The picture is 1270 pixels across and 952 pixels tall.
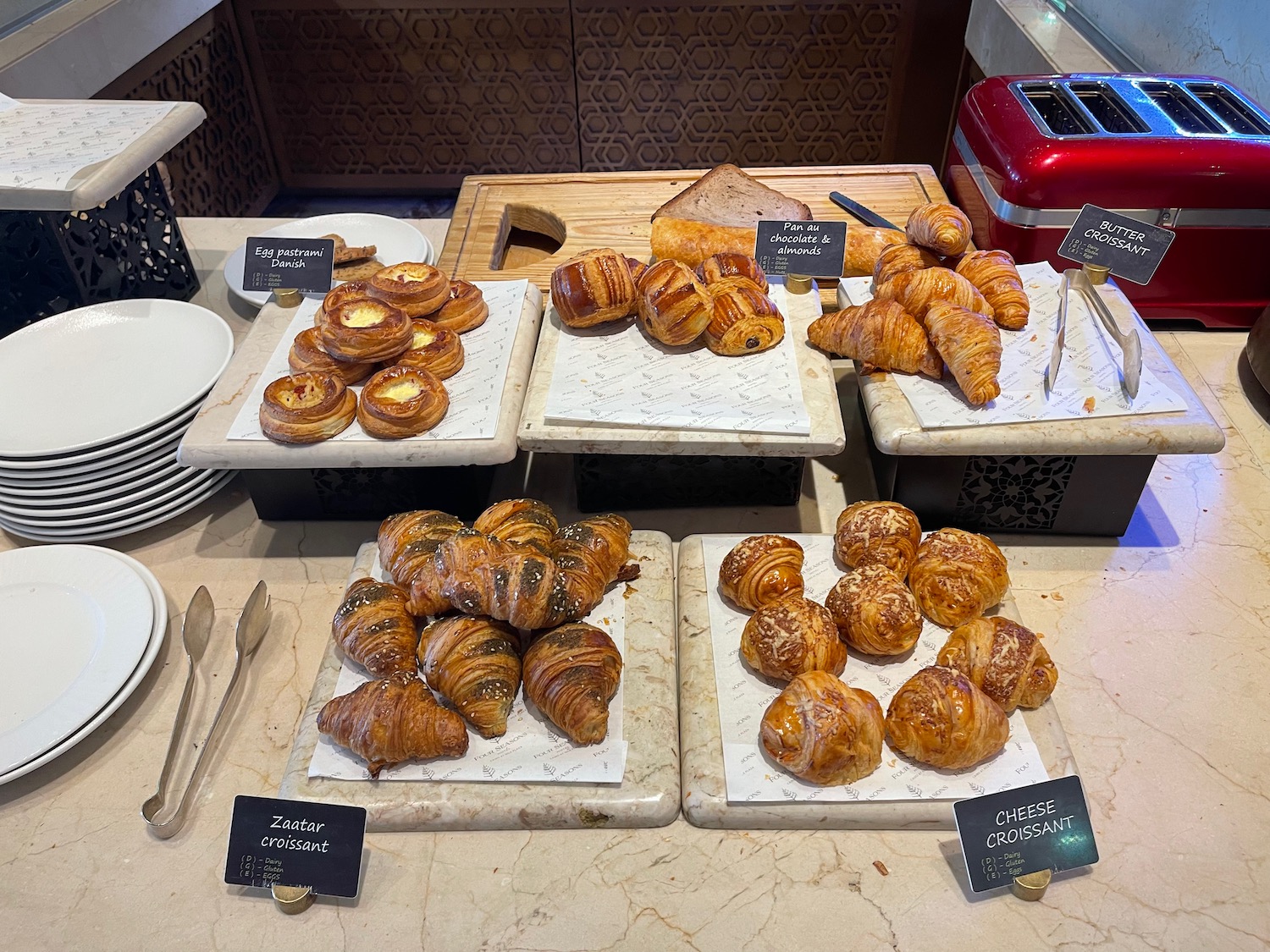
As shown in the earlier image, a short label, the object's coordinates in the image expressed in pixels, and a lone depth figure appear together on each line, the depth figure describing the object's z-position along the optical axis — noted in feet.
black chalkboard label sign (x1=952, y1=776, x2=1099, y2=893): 3.24
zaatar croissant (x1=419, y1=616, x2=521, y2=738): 3.53
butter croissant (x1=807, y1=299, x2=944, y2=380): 4.54
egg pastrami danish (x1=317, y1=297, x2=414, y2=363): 4.48
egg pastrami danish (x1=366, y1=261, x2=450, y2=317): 4.84
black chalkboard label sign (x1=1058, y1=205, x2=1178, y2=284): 5.11
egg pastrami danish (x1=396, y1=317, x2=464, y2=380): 4.57
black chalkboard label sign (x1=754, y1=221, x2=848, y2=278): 5.35
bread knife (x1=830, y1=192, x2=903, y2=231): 6.68
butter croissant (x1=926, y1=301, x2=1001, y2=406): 4.31
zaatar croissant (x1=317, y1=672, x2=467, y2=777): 3.43
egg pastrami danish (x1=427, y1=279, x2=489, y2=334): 4.95
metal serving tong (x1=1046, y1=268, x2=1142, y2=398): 4.41
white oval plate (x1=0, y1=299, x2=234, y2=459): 4.94
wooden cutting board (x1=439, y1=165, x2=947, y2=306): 6.79
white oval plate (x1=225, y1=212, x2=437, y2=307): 6.68
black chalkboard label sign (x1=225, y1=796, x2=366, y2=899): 3.32
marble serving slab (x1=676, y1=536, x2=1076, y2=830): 3.43
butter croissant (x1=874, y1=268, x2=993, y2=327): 4.70
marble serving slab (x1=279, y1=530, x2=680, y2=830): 3.51
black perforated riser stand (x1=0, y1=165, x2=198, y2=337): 5.86
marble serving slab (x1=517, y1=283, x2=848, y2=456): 4.25
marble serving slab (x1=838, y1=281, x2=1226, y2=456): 4.22
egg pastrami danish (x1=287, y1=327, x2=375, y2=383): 4.59
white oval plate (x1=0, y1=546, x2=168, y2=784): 3.61
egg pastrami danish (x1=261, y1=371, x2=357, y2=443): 4.25
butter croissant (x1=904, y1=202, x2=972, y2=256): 5.27
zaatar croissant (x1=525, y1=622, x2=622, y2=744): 3.48
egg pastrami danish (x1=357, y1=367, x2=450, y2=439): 4.24
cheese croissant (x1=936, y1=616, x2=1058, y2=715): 3.61
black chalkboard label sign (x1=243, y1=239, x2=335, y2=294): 5.34
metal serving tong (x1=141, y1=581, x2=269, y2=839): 3.64
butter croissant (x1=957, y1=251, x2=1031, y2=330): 4.83
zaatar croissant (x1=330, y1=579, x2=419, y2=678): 3.72
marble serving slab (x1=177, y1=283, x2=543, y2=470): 4.25
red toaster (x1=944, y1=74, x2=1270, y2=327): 5.38
